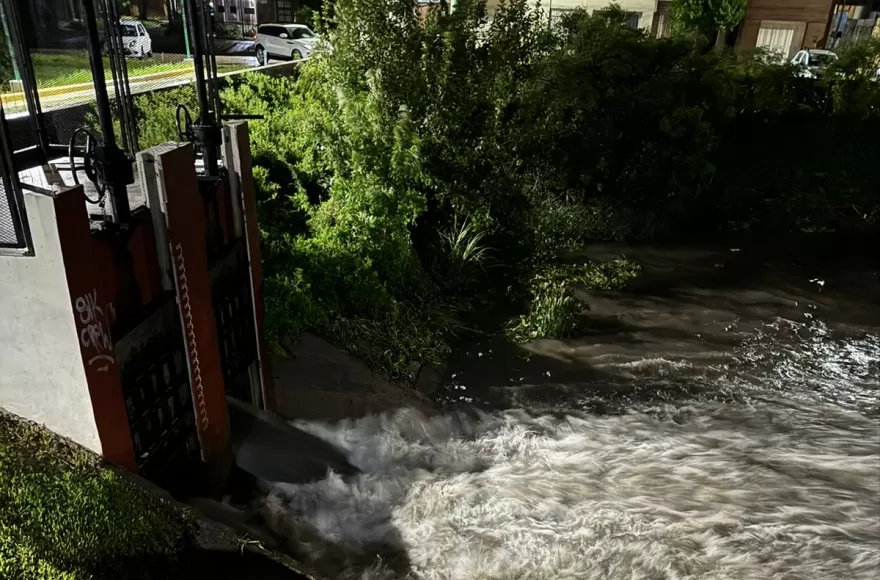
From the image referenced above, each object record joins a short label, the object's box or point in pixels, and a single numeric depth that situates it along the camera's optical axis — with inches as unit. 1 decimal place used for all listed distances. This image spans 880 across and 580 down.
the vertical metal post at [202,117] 251.9
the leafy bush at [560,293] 398.3
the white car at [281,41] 949.2
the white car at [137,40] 625.3
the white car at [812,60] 668.1
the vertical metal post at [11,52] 234.9
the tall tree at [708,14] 968.3
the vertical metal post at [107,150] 177.2
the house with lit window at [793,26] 1088.2
